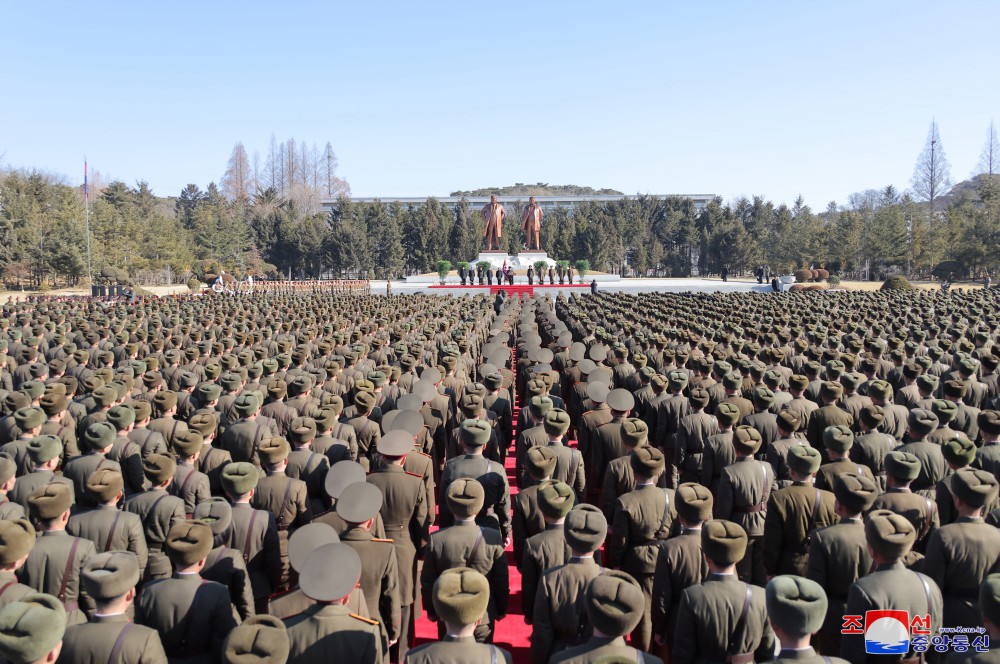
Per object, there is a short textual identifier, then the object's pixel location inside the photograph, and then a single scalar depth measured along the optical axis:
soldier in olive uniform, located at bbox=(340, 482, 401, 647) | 3.44
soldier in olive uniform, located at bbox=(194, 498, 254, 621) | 3.47
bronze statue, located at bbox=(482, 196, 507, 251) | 55.04
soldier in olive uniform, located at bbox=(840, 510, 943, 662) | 3.03
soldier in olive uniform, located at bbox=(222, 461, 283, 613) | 3.90
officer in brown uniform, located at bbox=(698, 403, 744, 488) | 5.51
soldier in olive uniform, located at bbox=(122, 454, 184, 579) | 4.09
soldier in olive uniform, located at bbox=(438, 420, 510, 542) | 4.59
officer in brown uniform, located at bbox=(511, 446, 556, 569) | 4.42
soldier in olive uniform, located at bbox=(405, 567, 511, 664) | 2.52
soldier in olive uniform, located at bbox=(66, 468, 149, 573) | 3.81
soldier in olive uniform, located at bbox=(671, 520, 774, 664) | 2.92
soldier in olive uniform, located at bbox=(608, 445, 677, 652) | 4.11
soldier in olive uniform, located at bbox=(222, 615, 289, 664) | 2.35
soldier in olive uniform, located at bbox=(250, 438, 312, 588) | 4.46
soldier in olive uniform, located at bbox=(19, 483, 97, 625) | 3.43
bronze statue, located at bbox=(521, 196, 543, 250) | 54.86
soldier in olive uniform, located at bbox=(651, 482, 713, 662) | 3.52
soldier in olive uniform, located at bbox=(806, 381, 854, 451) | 6.26
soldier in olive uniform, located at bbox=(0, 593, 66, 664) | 2.38
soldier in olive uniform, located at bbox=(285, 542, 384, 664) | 2.70
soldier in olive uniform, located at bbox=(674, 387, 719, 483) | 6.16
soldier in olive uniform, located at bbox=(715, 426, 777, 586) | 4.59
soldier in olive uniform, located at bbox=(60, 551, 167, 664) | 2.60
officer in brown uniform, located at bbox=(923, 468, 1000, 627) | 3.46
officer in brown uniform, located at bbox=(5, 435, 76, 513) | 4.52
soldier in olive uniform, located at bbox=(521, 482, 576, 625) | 3.62
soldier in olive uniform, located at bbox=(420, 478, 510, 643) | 3.62
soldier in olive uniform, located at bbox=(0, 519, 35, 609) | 3.06
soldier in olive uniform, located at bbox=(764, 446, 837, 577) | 4.19
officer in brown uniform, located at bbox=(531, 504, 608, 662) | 3.13
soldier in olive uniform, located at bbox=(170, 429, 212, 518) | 4.57
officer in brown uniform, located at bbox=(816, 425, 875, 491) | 4.58
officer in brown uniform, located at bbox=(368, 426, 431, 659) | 4.33
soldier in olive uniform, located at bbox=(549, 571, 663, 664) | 2.50
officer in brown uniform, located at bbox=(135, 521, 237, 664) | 2.97
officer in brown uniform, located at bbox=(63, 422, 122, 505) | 4.95
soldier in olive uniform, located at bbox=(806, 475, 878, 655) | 3.61
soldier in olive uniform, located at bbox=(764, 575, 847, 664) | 2.47
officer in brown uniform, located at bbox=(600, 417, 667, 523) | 4.82
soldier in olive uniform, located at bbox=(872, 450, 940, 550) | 4.07
